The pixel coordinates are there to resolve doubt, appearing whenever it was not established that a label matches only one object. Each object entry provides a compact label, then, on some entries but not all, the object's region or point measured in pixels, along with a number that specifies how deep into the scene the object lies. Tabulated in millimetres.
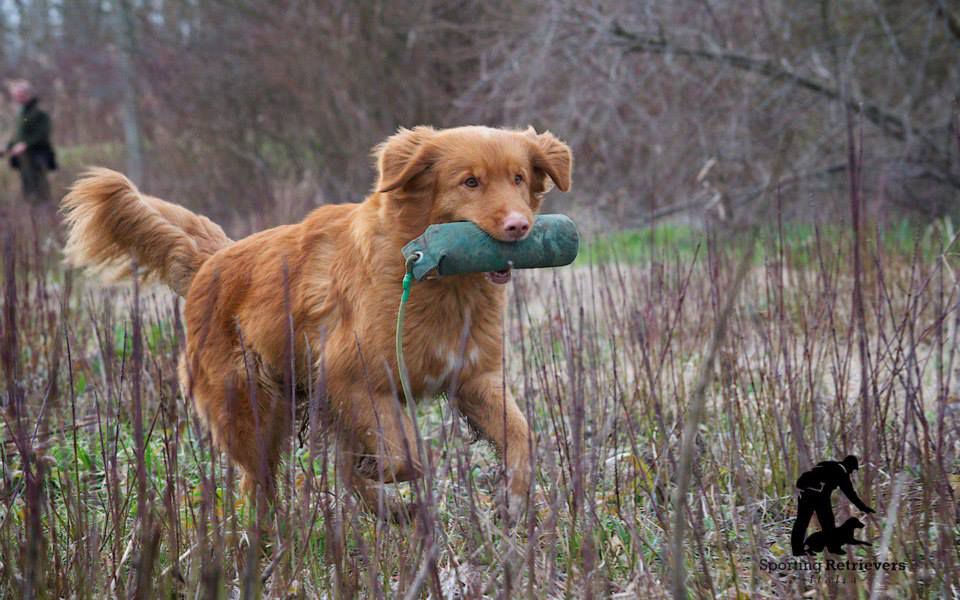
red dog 3383
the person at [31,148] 14297
